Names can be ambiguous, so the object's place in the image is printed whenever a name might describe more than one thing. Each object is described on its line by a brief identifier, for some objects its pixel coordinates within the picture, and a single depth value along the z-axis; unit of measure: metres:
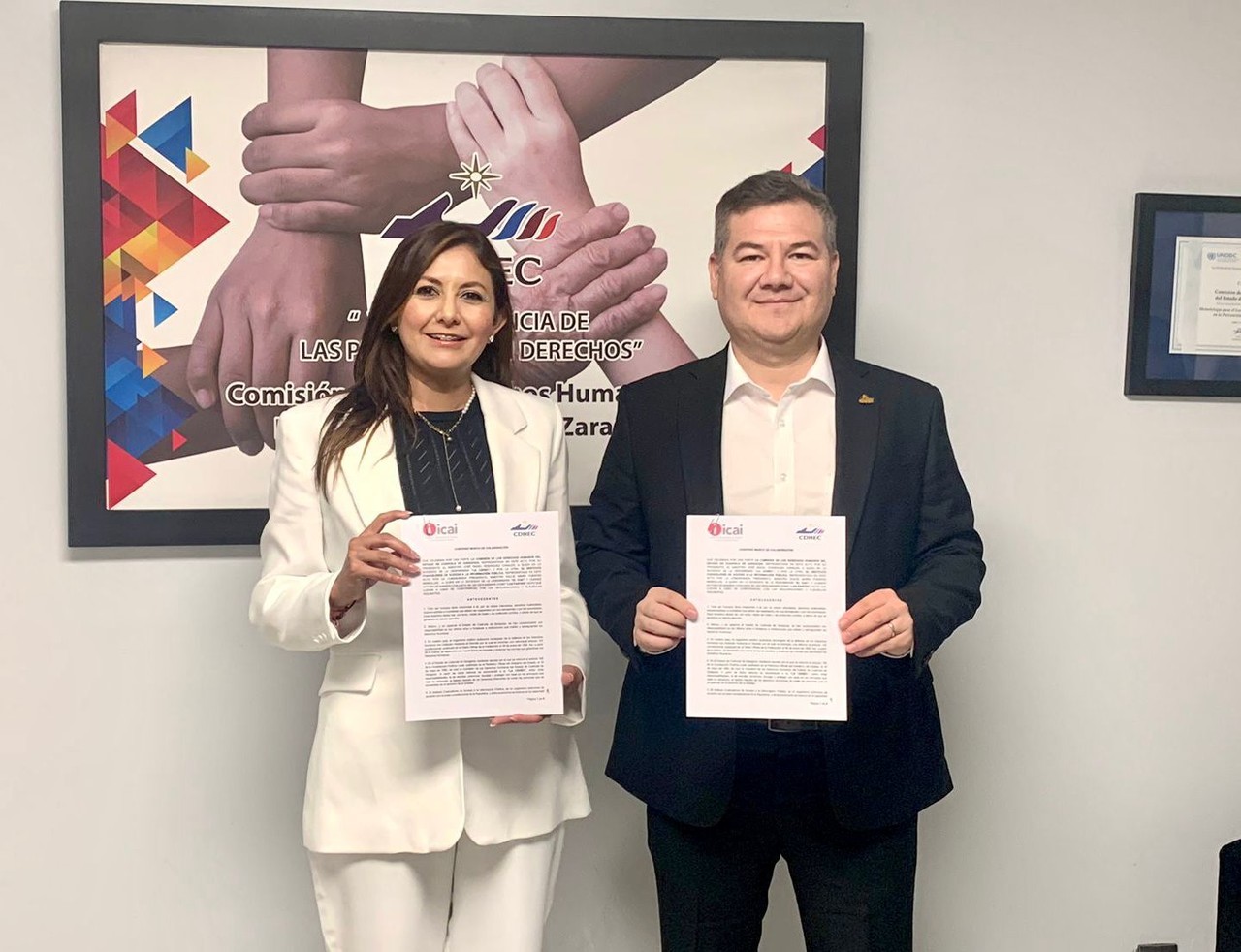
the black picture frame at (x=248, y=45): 2.13
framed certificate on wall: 2.34
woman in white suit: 1.63
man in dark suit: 1.67
